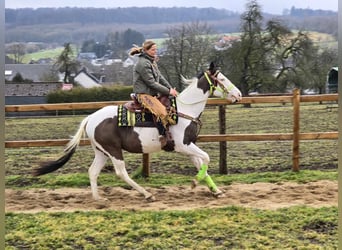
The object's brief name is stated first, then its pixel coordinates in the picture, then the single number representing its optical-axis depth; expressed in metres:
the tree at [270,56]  28.30
